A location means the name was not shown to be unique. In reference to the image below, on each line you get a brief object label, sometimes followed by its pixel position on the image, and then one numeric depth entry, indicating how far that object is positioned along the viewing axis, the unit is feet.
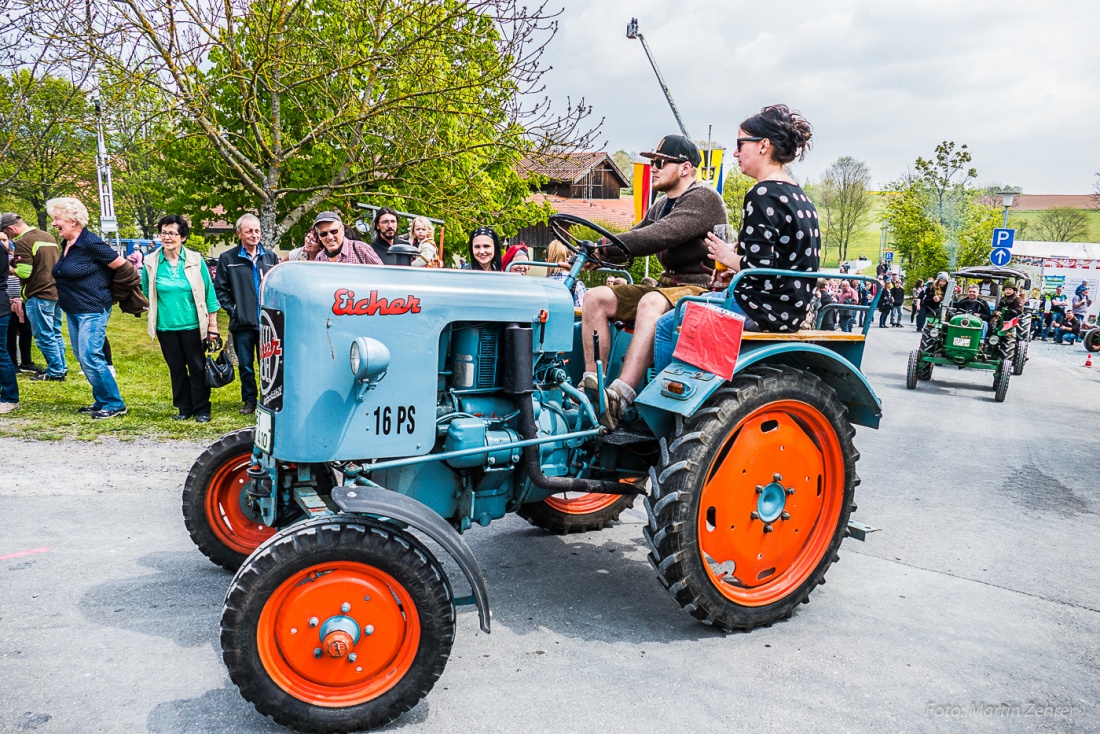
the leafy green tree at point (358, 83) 25.79
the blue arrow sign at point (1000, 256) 55.83
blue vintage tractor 7.94
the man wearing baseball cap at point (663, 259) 11.35
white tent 84.93
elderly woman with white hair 21.11
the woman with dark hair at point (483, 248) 18.07
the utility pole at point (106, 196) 56.69
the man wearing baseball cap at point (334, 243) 17.22
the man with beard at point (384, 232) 19.44
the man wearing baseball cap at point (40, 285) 27.25
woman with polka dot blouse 10.96
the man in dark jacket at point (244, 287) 21.95
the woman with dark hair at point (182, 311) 21.18
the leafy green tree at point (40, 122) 26.61
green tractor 38.01
